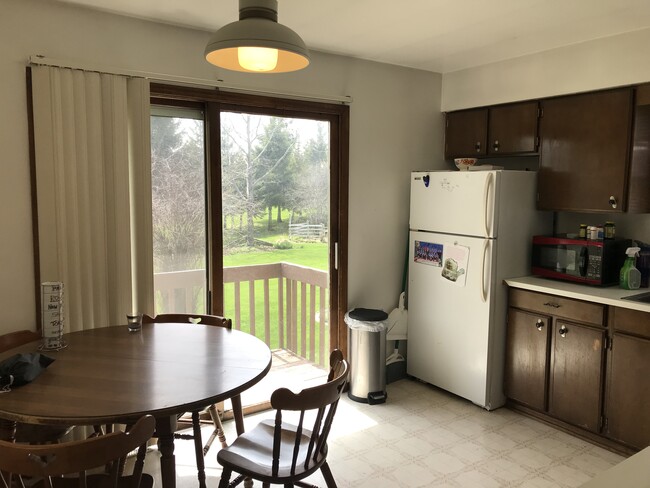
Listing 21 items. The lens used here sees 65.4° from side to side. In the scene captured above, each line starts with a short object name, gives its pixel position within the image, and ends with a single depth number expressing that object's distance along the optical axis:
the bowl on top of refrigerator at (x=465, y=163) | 3.76
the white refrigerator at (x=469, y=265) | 3.43
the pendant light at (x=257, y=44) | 1.69
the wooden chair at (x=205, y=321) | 2.75
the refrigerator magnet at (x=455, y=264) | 3.57
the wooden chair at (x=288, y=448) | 1.85
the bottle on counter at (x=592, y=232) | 3.21
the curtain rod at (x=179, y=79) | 2.55
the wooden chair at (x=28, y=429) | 2.13
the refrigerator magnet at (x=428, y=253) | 3.77
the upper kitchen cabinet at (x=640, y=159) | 3.05
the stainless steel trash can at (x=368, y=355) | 3.63
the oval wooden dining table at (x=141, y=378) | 1.66
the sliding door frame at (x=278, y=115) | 3.11
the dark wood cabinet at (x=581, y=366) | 2.84
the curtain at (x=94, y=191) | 2.60
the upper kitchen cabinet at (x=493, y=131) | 3.61
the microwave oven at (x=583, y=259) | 3.19
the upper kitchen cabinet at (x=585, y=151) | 3.11
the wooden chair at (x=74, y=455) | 1.44
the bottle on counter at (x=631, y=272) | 3.12
